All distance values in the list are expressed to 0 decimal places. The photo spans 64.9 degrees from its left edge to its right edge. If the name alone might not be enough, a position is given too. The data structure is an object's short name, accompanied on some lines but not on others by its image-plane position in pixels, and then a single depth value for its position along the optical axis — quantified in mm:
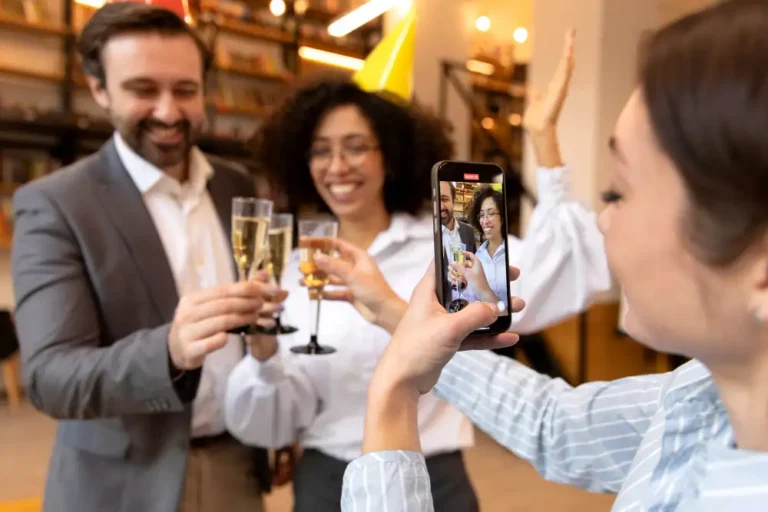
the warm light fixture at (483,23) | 8477
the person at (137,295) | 1142
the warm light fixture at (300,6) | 5941
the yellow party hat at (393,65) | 1635
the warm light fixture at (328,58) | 6047
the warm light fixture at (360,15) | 5039
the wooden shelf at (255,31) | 5426
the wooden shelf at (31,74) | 4445
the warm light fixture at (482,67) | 8014
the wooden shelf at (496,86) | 7930
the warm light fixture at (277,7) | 5820
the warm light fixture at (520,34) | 8664
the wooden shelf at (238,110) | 5358
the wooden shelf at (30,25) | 4367
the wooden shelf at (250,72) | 5410
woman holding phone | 527
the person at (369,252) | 1362
